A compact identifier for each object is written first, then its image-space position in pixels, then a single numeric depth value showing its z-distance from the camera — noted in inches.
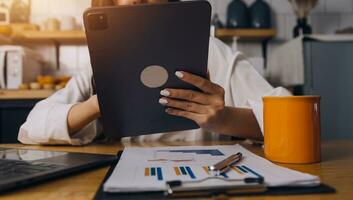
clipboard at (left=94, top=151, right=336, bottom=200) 14.5
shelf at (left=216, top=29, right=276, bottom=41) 78.8
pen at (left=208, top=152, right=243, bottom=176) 17.4
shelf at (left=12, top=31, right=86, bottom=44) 76.7
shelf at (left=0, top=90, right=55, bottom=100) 68.5
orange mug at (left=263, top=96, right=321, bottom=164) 21.3
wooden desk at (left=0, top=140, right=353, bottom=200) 15.5
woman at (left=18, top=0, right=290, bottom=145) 29.5
